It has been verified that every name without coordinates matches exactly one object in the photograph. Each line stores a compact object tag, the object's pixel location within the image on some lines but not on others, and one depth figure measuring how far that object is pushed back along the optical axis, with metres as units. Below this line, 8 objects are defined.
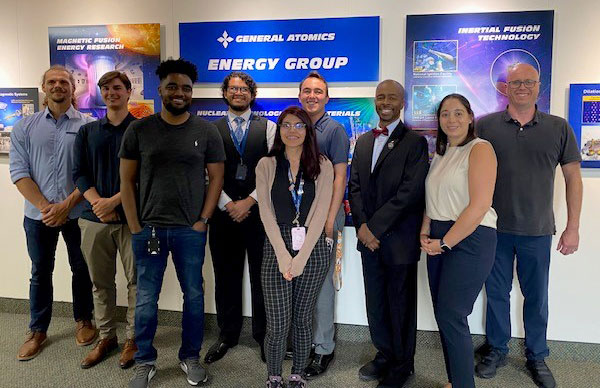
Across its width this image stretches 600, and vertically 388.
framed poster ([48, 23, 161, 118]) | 3.56
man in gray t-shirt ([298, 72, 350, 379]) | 2.83
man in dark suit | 2.57
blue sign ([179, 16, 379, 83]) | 3.29
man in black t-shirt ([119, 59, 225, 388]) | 2.60
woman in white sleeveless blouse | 2.22
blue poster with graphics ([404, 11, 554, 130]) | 3.08
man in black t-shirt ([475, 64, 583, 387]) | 2.74
